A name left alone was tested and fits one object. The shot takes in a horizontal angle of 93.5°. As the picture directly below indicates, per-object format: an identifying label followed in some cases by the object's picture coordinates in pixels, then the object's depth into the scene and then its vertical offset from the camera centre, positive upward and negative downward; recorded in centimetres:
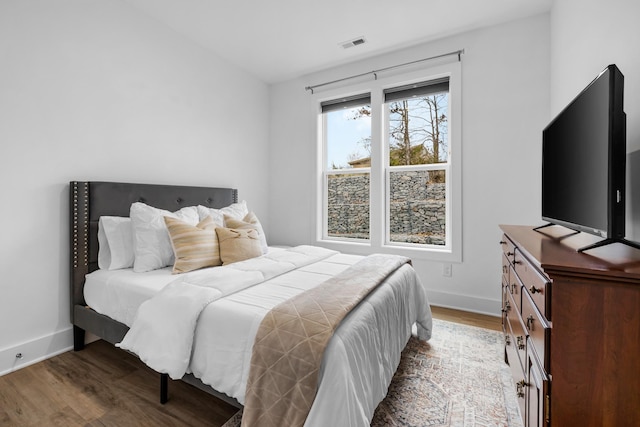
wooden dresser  79 -35
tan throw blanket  111 -57
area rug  153 -103
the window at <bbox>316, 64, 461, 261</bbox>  314 +53
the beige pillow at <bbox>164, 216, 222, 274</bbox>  215 -26
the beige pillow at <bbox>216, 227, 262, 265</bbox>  231 -26
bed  115 -56
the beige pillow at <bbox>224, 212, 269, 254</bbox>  263 -11
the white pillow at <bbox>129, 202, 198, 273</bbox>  219 -21
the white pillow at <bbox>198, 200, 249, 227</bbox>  271 -1
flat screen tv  95 +19
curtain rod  295 +157
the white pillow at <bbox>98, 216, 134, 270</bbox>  223 -25
